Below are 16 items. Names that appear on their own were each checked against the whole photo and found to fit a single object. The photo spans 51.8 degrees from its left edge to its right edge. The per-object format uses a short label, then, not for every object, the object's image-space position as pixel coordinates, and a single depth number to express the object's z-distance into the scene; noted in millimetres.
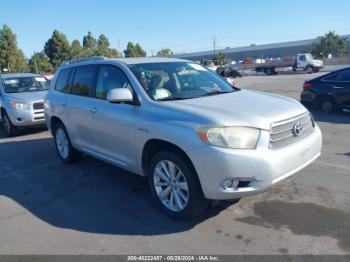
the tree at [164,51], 101025
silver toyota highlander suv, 3602
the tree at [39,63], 60844
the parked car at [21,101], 9531
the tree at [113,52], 78969
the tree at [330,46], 72000
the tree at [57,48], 58031
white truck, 41406
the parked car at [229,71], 44406
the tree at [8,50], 54250
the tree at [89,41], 86688
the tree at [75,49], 60400
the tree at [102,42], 87000
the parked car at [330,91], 10281
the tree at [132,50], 81762
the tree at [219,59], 72906
